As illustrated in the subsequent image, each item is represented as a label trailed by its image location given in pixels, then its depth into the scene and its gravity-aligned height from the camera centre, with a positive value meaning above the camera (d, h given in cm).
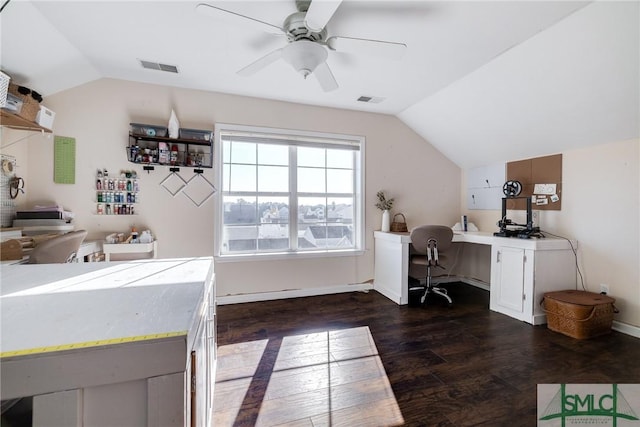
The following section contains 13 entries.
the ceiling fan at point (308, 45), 184 +110
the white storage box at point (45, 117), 247 +77
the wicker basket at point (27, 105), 219 +81
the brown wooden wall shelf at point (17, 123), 217 +67
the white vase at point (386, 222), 384 -18
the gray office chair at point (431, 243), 325 -39
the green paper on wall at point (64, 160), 279 +44
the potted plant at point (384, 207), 384 +2
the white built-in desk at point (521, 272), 279 -65
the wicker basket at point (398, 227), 385 -25
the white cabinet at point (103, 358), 64 -36
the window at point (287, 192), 343 +20
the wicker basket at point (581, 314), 243 -91
